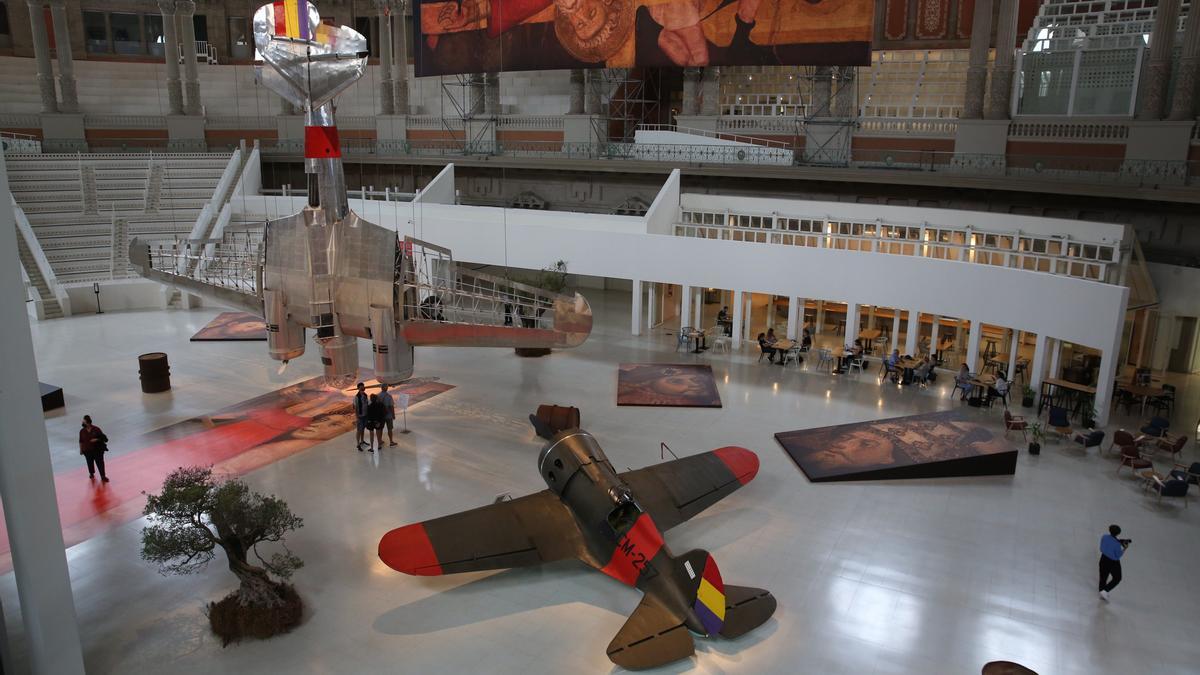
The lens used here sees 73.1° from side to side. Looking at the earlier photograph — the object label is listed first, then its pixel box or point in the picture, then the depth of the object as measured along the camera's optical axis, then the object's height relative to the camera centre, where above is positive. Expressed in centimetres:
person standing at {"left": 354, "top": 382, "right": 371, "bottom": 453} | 1340 -384
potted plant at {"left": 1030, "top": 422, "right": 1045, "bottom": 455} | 1355 -430
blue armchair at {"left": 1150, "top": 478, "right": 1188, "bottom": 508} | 1162 -429
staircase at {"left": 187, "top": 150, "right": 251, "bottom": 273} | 2677 -98
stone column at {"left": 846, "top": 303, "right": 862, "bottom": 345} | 1858 -318
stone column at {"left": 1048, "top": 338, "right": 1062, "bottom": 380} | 1602 -340
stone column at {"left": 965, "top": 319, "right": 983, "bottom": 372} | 1692 -333
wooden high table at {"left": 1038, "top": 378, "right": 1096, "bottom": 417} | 1518 -401
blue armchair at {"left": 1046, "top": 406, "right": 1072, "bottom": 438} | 1390 -402
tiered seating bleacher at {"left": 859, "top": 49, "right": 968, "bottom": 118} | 2931 +355
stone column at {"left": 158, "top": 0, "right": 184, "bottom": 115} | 3331 +470
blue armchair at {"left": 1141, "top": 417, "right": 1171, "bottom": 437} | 1396 -413
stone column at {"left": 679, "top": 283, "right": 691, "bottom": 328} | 2047 -318
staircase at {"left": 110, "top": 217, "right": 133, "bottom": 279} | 2512 -237
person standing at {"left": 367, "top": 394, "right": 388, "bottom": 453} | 1338 -388
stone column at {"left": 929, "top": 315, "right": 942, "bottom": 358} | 1783 -343
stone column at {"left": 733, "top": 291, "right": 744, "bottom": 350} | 1997 -339
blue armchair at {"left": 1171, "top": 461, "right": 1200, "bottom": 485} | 1187 -418
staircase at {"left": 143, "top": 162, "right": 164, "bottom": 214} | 2819 -47
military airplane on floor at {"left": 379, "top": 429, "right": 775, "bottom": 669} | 812 -407
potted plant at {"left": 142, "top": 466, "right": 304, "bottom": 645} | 835 -378
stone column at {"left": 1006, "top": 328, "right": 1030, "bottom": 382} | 1667 -355
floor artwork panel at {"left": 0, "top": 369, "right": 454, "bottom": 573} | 1139 -448
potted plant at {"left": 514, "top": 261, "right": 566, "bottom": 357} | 2078 -254
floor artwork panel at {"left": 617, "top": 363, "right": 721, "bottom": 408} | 1595 -421
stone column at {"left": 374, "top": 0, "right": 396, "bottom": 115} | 3472 +473
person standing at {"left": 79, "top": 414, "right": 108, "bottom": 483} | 1195 -394
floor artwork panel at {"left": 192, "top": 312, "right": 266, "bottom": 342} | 2008 -389
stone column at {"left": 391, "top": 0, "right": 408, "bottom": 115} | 3466 +484
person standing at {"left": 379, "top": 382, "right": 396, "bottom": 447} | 1355 -385
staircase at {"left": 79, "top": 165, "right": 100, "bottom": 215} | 2742 -59
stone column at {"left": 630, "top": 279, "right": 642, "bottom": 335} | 2122 -344
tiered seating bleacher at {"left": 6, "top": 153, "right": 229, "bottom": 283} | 2531 -88
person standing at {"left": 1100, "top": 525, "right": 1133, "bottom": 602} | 914 -416
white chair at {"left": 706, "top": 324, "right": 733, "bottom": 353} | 2006 -397
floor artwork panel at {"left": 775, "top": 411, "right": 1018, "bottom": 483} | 1256 -429
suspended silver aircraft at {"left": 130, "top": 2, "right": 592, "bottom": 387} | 1300 -164
